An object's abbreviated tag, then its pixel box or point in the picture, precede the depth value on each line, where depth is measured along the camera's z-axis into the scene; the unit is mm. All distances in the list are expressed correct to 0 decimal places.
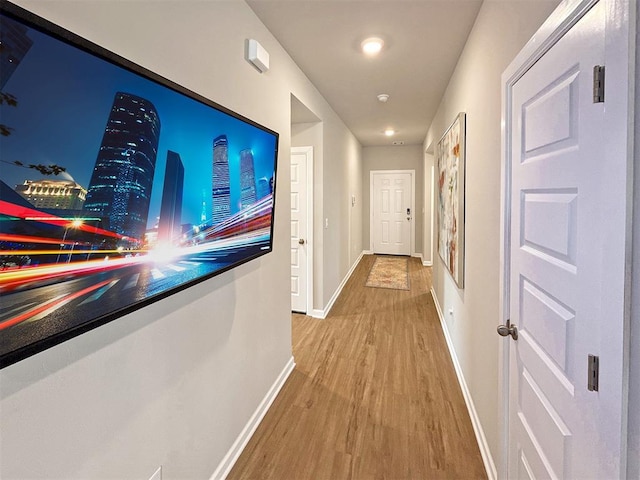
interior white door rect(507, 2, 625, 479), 757
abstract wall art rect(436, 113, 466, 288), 2326
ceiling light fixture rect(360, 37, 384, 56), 2234
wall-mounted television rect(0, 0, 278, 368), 647
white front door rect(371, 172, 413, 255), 7301
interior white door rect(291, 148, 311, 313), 3631
